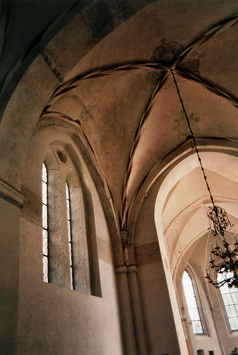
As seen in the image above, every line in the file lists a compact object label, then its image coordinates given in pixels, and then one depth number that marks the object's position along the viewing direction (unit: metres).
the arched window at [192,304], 18.22
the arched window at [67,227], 6.29
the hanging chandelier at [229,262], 7.01
